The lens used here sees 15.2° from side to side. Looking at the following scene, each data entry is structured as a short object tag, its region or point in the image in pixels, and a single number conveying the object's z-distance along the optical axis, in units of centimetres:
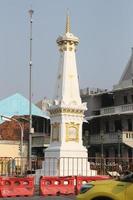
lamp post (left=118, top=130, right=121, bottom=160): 4500
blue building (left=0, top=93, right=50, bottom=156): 5367
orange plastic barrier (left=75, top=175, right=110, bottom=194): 2086
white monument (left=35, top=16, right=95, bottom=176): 2538
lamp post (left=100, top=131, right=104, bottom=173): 4731
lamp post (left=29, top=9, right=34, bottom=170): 3706
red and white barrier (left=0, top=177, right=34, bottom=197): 1964
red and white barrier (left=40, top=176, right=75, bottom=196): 2062
